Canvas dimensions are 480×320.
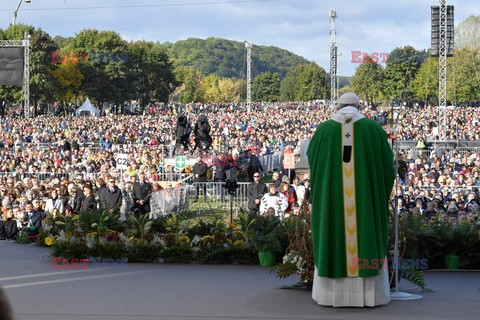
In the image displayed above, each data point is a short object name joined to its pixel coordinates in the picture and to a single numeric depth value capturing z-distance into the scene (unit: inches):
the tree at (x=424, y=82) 3065.0
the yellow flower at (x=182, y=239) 424.2
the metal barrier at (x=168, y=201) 733.3
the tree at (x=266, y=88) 5541.3
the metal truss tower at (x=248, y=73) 2768.9
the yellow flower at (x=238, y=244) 411.3
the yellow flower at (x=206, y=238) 418.3
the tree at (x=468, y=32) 3479.8
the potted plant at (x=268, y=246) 394.9
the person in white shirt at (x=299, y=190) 714.3
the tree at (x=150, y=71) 3804.1
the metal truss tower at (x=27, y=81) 1759.4
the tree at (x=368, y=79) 3516.2
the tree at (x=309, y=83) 5349.4
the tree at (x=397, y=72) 3397.9
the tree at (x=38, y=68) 2925.7
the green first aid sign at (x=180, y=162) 1007.6
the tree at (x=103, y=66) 3398.1
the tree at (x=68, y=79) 3240.7
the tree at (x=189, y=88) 5369.6
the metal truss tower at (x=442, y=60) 1557.6
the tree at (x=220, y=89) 5659.9
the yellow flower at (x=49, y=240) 459.5
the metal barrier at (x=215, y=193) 883.4
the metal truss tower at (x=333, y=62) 1876.2
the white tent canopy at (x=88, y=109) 2888.8
